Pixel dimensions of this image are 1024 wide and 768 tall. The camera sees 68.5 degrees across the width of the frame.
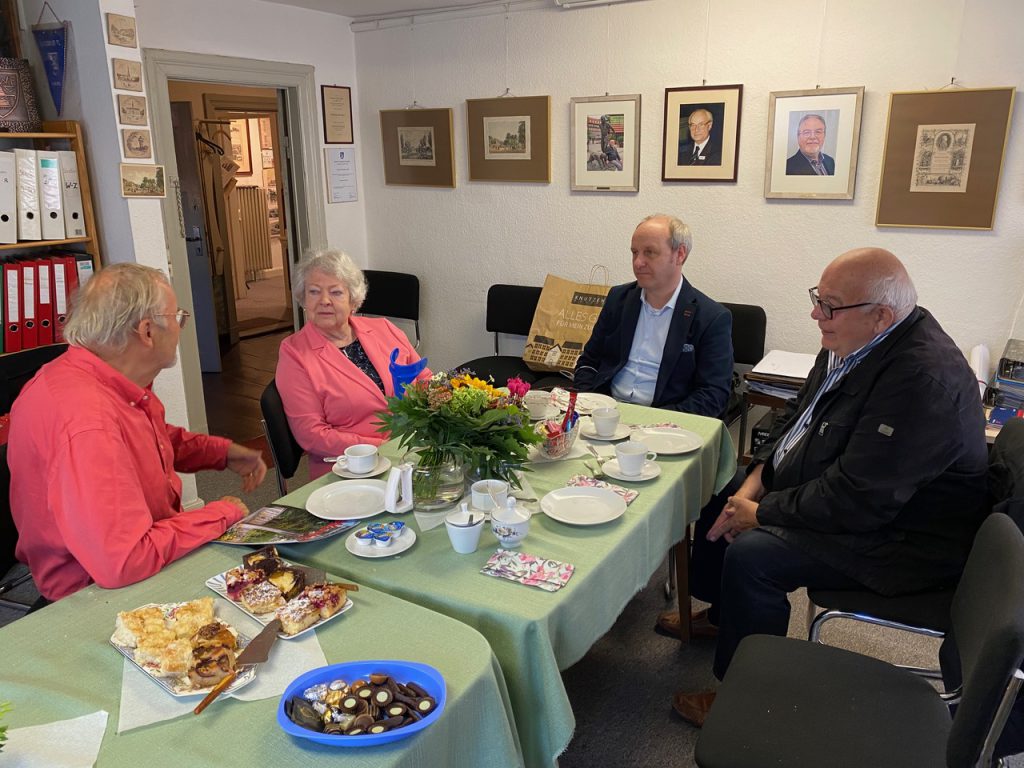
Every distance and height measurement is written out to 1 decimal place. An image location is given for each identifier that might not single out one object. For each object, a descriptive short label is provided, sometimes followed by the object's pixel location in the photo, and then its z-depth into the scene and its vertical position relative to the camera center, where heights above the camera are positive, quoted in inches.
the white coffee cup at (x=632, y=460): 73.4 -25.1
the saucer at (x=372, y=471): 74.9 -26.7
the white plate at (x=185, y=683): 43.4 -27.6
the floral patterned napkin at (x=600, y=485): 70.2 -26.8
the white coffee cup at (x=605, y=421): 83.9 -24.4
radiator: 357.4 -14.8
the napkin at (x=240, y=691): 42.2 -28.0
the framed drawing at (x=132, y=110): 119.2 +13.8
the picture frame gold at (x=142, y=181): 120.7 +2.9
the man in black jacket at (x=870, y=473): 69.5 -26.0
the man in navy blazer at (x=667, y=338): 109.0 -20.5
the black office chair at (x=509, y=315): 161.9 -25.8
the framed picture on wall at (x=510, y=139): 159.8 +12.3
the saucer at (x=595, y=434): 84.7 -26.2
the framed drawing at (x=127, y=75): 117.9 +19.1
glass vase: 65.6 -24.5
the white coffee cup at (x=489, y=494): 63.9 -24.7
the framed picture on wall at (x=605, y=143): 149.0 +10.4
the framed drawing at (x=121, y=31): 115.9 +25.4
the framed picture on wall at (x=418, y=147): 172.9 +11.4
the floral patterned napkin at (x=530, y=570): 55.4 -27.5
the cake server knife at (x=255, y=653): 43.0 -27.1
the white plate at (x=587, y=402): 93.0 -25.3
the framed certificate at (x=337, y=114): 177.8 +19.6
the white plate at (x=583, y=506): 65.0 -26.9
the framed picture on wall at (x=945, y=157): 117.3 +5.8
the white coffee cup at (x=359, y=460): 75.1 -25.6
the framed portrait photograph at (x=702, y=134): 137.9 +11.3
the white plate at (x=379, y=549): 59.1 -27.0
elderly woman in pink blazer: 94.2 -21.5
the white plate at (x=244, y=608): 49.4 -27.5
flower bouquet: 65.3 -19.5
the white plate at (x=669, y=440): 81.4 -26.5
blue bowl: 39.0 -27.1
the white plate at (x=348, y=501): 65.8 -26.9
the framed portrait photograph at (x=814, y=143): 127.6 +8.8
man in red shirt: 55.3 -19.7
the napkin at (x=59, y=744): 39.3 -28.3
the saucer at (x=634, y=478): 73.9 -26.7
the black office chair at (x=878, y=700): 45.0 -37.1
